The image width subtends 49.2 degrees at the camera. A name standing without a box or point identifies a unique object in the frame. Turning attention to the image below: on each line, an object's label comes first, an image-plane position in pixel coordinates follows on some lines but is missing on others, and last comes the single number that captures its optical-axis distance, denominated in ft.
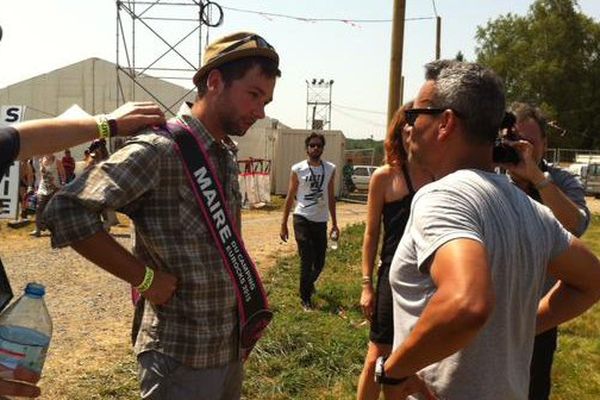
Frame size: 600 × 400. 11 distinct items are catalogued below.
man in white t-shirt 24.36
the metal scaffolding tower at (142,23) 59.00
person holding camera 10.18
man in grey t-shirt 5.01
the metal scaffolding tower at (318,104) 124.26
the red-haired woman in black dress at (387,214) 12.49
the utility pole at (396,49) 34.09
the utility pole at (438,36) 82.14
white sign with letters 28.48
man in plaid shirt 6.68
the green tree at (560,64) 165.89
